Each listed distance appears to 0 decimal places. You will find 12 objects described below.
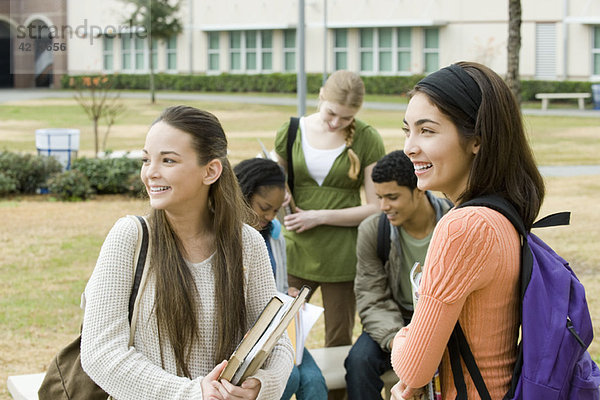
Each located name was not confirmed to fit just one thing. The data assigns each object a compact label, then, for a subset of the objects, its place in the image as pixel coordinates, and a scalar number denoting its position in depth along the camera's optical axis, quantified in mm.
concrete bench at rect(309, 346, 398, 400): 4355
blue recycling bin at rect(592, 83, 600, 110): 31173
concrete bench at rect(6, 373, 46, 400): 3881
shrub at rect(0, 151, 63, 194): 13375
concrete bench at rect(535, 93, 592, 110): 31047
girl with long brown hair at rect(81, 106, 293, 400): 2596
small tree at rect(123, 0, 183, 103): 38469
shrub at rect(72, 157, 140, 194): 13383
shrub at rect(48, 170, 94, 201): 12875
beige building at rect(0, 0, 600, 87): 36438
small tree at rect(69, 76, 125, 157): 20031
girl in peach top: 2027
